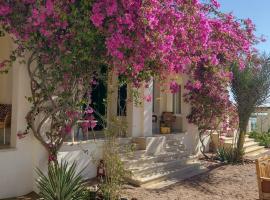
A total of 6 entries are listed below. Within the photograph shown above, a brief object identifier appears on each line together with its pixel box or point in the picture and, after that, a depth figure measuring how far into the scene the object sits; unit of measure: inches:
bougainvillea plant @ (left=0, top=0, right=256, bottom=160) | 264.7
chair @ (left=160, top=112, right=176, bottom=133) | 612.5
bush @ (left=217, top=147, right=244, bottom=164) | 547.2
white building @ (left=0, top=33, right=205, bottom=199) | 332.8
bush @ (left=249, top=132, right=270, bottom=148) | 753.0
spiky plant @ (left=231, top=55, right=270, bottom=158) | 532.4
